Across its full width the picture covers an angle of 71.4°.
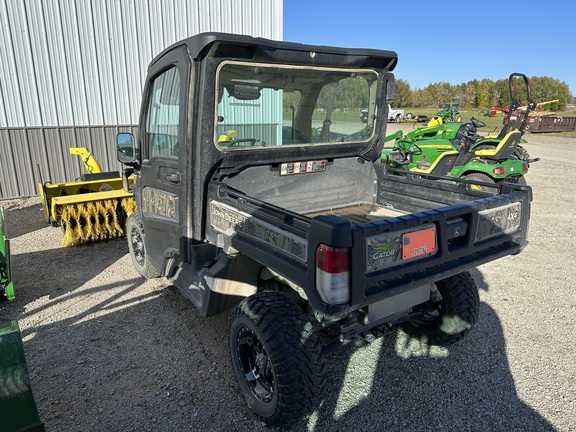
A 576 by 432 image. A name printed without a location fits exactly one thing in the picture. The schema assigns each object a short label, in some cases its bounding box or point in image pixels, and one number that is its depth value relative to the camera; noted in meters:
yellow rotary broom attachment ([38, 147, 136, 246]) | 5.39
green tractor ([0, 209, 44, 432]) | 1.97
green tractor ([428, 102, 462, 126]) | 10.20
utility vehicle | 2.11
